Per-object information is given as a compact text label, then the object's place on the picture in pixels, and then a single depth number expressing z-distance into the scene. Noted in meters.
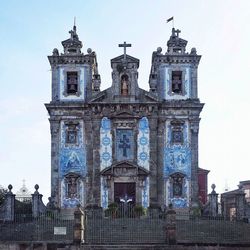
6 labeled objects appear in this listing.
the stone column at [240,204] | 31.34
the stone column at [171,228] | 24.73
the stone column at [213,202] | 32.94
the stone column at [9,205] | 30.85
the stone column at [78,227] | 24.54
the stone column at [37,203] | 32.37
